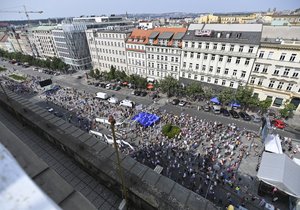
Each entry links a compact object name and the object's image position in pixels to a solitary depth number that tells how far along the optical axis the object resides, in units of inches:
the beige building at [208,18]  4037.9
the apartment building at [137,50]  2226.9
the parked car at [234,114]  1560.0
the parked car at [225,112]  1610.0
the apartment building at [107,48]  2399.5
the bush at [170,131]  1283.8
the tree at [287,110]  1448.1
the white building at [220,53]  1584.6
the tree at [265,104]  1526.8
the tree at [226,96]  1643.7
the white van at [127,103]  1768.0
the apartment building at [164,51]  1990.7
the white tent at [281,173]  775.1
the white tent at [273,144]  1043.9
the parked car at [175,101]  1882.1
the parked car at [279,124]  1405.0
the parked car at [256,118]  1506.6
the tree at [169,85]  1939.0
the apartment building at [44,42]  3364.7
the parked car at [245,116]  1528.1
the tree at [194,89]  1827.0
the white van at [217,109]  1648.6
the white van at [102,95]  1975.9
